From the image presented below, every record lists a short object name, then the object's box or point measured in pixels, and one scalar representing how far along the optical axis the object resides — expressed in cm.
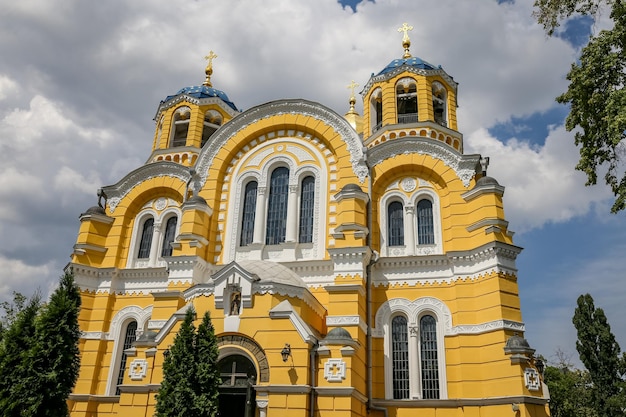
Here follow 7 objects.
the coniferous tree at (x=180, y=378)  1319
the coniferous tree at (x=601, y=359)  2637
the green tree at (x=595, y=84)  1170
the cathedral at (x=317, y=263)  1546
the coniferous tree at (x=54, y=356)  1317
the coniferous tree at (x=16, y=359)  1292
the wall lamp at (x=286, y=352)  1473
